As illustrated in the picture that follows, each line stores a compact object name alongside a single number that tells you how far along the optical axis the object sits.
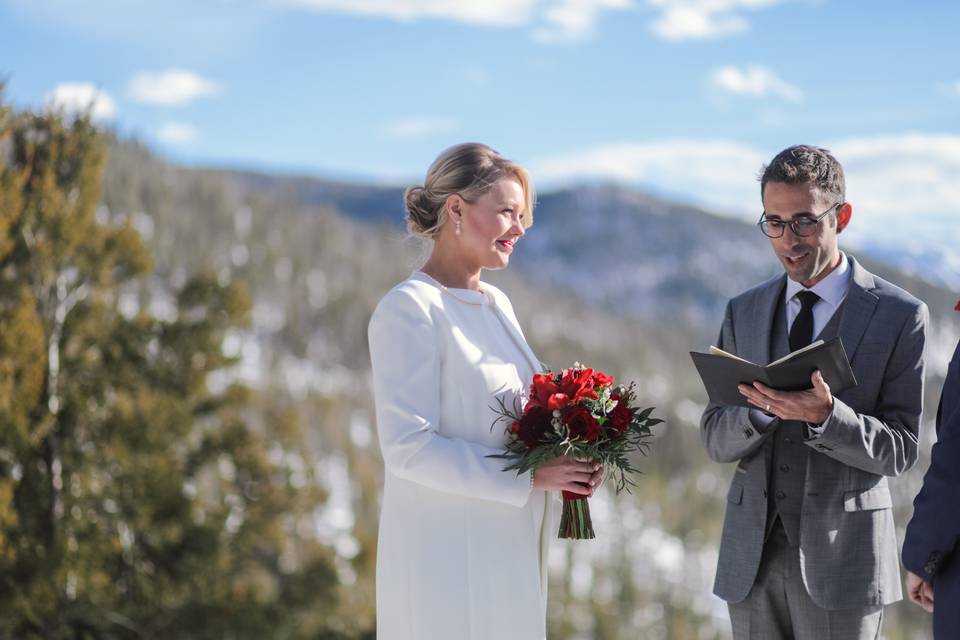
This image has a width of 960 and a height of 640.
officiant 3.49
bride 3.46
